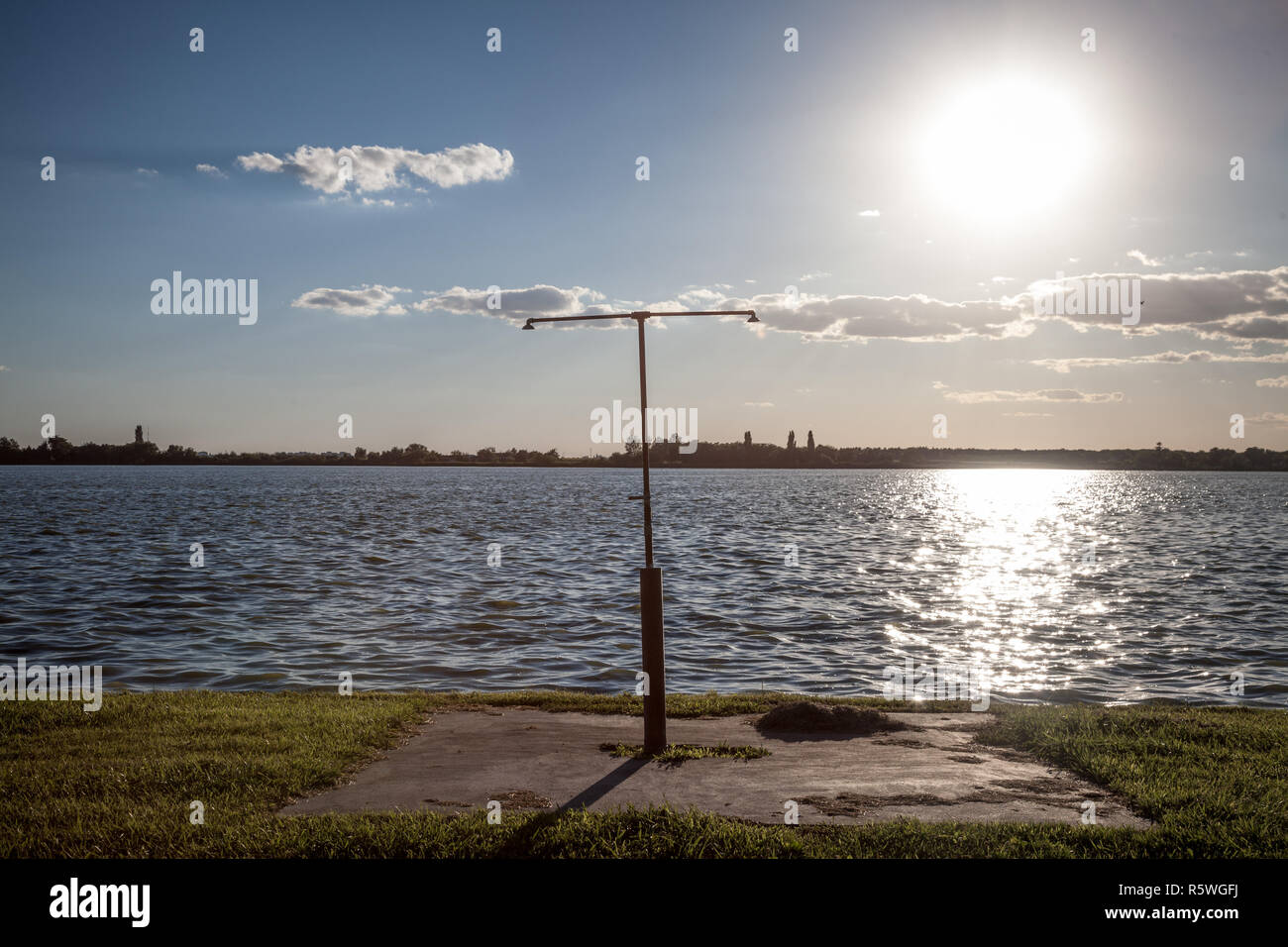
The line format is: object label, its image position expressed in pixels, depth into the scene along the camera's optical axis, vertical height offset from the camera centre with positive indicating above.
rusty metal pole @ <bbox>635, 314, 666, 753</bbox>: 10.43 -2.20
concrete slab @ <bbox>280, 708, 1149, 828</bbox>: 8.95 -3.55
